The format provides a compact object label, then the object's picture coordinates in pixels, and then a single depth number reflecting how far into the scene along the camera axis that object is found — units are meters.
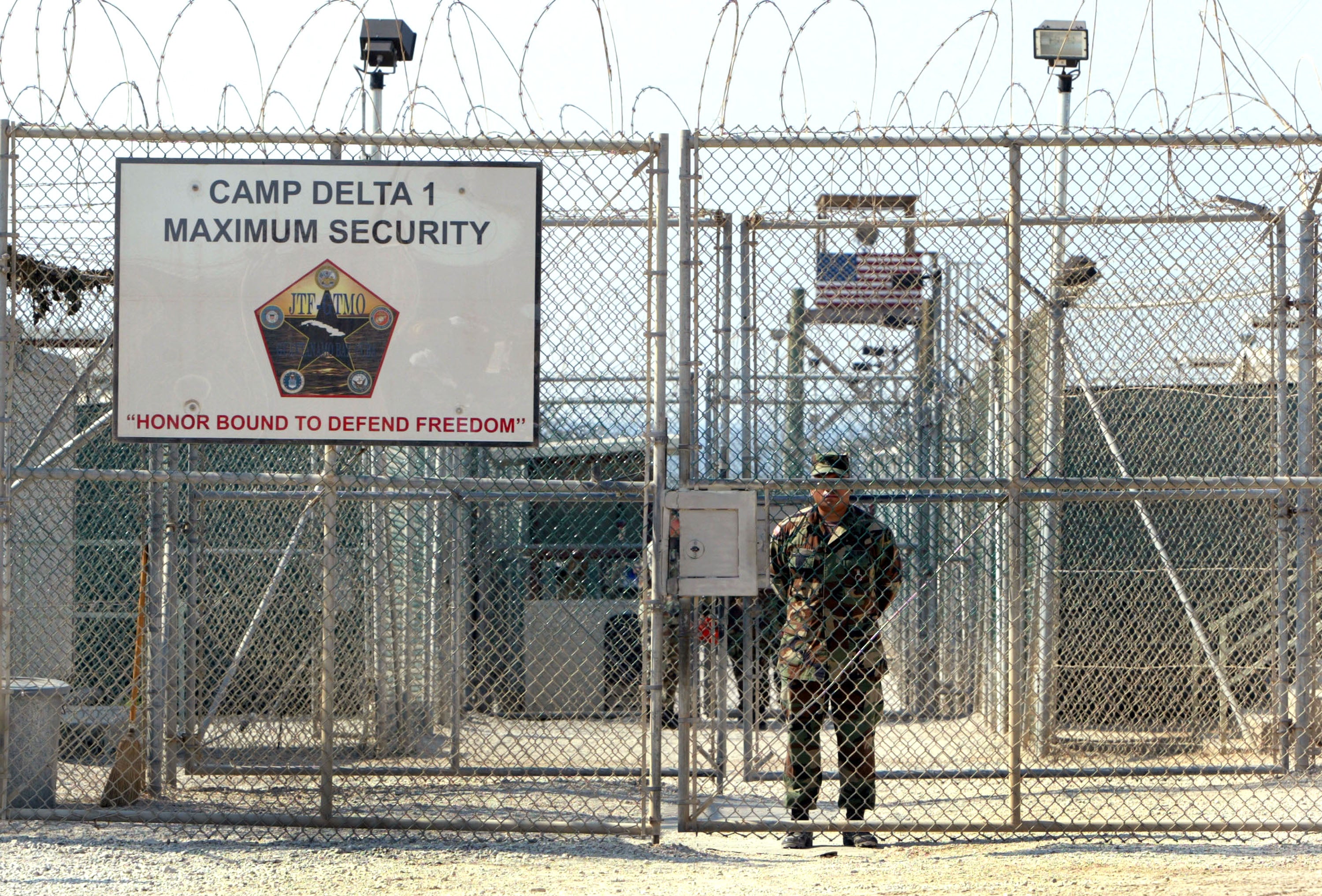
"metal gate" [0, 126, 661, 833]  11.13
